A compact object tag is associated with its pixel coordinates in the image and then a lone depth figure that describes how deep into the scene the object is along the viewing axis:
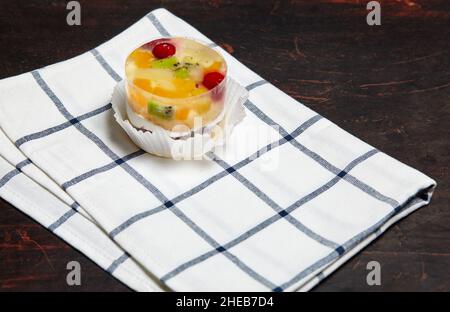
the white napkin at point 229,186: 0.73
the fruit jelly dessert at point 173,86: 0.79
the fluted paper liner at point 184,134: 0.79
